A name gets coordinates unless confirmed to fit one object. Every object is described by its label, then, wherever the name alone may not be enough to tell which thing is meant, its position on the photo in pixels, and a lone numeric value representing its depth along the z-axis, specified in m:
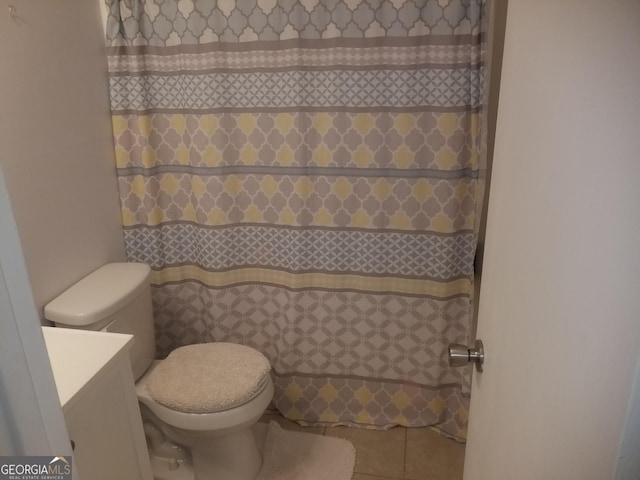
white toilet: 1.69
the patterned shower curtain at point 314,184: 1.79
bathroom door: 0.43
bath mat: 1.96
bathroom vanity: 1.18
